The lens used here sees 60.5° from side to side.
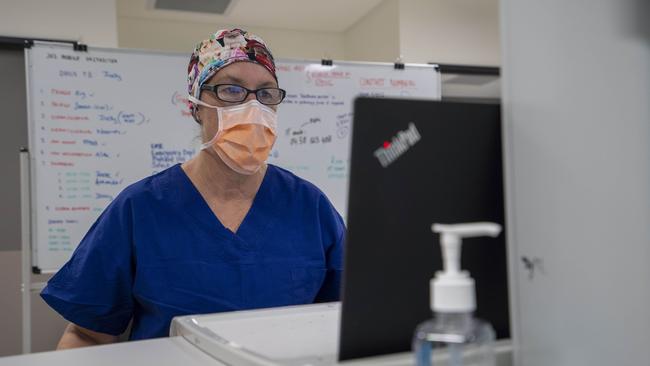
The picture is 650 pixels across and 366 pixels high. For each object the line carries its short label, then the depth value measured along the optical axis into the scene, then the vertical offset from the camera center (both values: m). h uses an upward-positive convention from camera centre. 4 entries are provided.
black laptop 0.43 -0.02
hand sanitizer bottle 0.35 -0.10
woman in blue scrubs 1.11 -0.09
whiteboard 2.36 +0.30
